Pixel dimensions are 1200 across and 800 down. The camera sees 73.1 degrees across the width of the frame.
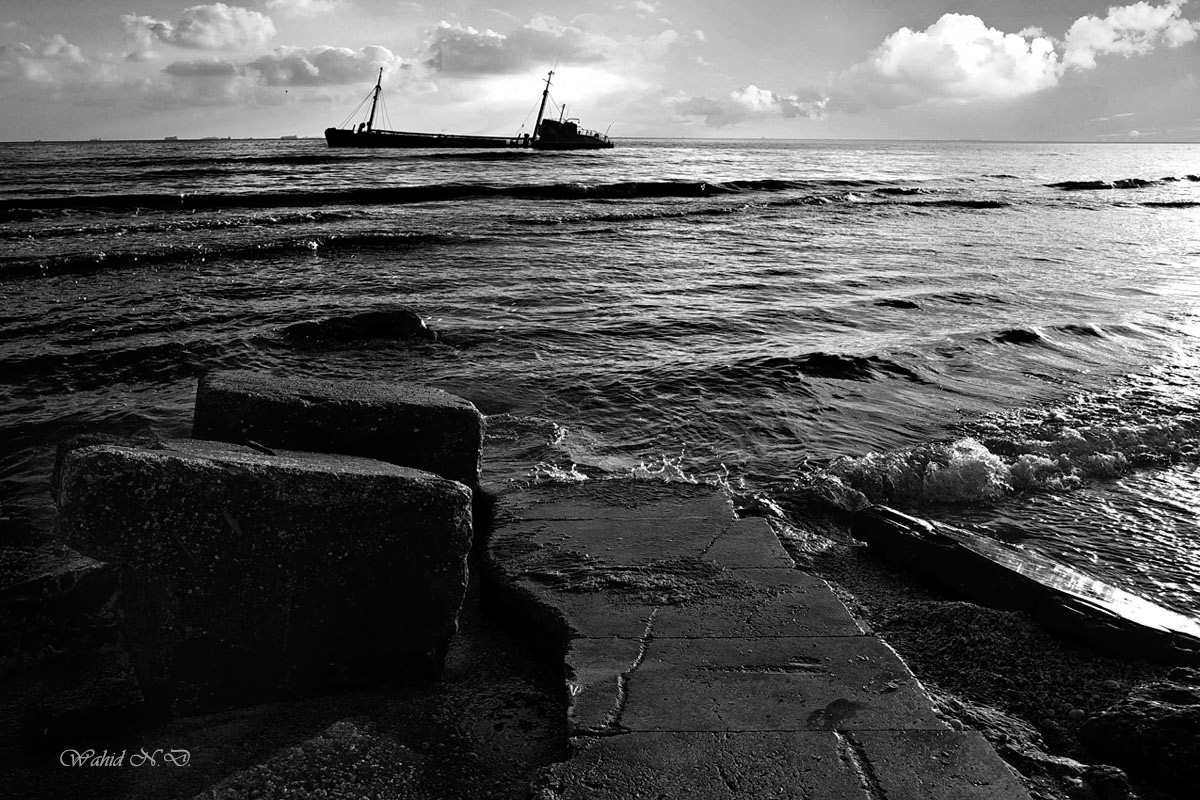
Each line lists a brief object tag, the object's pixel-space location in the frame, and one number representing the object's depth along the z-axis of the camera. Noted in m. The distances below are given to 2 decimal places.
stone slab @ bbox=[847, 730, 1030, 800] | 2.19
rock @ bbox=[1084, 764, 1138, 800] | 2.43
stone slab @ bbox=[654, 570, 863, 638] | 2.99
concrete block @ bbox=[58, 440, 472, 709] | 2.39
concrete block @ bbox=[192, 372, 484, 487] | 3.44
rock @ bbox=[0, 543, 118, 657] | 3.20
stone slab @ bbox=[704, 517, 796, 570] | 3.55
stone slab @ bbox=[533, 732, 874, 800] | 2.15
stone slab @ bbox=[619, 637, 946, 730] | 2.45
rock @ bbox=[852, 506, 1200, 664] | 3.27
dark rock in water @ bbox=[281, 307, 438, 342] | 9.02
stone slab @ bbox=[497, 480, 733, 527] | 4.11
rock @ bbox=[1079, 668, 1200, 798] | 2.47
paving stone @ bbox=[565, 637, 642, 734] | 2.46
